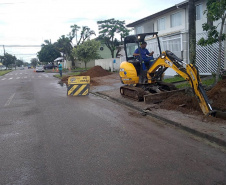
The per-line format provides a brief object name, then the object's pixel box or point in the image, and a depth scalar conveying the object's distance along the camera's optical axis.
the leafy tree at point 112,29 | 43.28
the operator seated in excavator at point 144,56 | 9.72
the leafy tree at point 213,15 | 9.38
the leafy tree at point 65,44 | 47.56
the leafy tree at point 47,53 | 67.38
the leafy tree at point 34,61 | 147.93
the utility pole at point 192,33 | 10.72
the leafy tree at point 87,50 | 32.59
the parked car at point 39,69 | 51.60
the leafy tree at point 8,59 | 91.87
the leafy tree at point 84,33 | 48.07
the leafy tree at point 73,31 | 48.35
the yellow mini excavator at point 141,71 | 8.28
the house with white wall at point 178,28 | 15.54
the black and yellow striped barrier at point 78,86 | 13.33
